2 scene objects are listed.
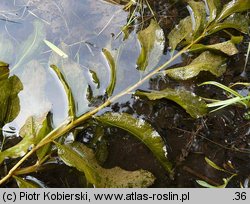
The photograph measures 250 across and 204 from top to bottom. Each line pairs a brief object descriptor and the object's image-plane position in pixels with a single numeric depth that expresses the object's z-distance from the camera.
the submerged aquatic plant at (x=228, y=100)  0.59
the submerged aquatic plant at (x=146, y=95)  0.56
